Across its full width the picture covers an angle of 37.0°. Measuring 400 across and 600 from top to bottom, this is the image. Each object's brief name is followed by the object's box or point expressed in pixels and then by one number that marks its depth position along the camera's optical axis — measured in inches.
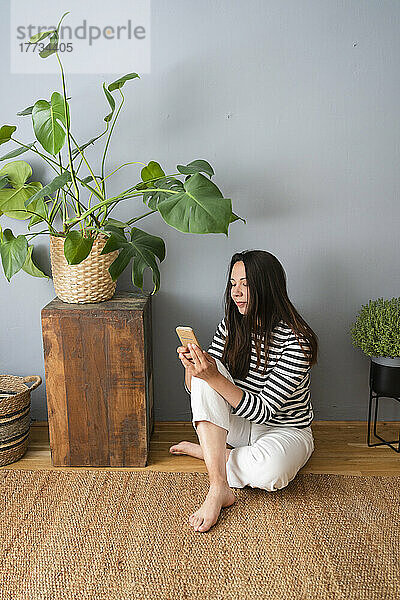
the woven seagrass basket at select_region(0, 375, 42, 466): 89.1
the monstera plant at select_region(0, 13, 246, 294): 73.9
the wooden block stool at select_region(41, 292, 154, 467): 84.9
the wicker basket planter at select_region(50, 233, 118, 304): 86.1
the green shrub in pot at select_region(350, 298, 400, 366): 90.1
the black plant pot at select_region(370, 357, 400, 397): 90.9
